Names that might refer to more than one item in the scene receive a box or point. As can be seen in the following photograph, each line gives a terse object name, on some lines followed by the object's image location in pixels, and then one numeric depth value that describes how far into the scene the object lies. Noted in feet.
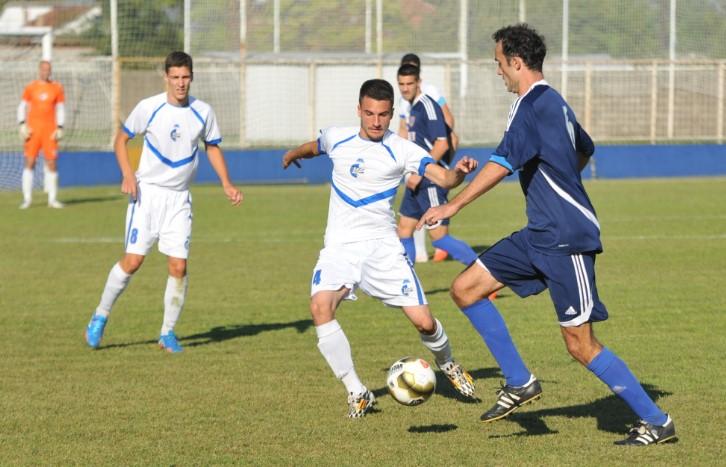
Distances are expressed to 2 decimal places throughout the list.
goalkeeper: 142.10
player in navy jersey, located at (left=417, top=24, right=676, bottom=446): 40.16
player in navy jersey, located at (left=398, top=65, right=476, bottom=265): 79.66
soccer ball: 44.68
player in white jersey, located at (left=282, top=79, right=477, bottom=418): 46.52
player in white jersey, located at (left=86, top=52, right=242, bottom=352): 60.95
